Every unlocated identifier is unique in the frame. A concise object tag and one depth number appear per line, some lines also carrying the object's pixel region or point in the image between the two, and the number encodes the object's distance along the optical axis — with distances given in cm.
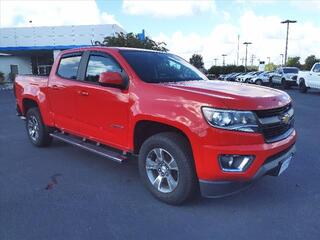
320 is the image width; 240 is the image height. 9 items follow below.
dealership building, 2652
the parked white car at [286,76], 1907
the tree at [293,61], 6641
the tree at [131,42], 1925
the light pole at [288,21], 3645
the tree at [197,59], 6843
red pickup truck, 255
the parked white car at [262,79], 2310
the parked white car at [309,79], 1410
